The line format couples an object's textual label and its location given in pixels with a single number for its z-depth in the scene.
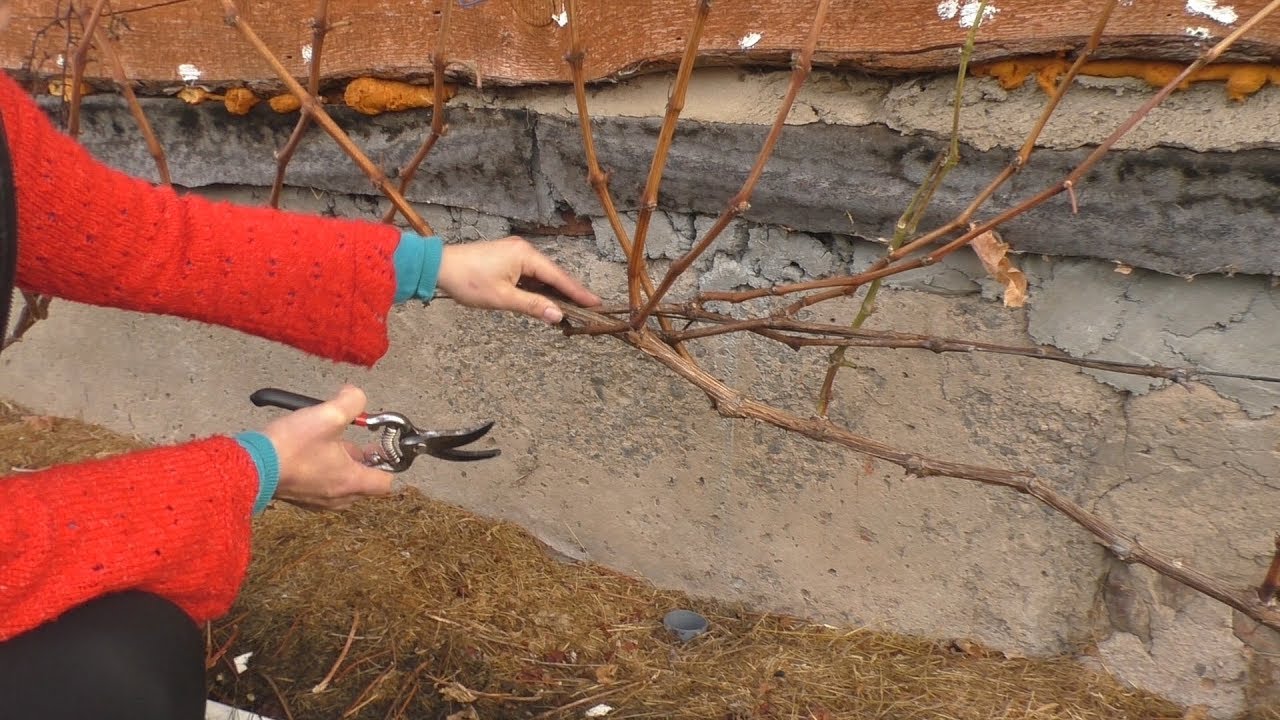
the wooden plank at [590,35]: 1.33
